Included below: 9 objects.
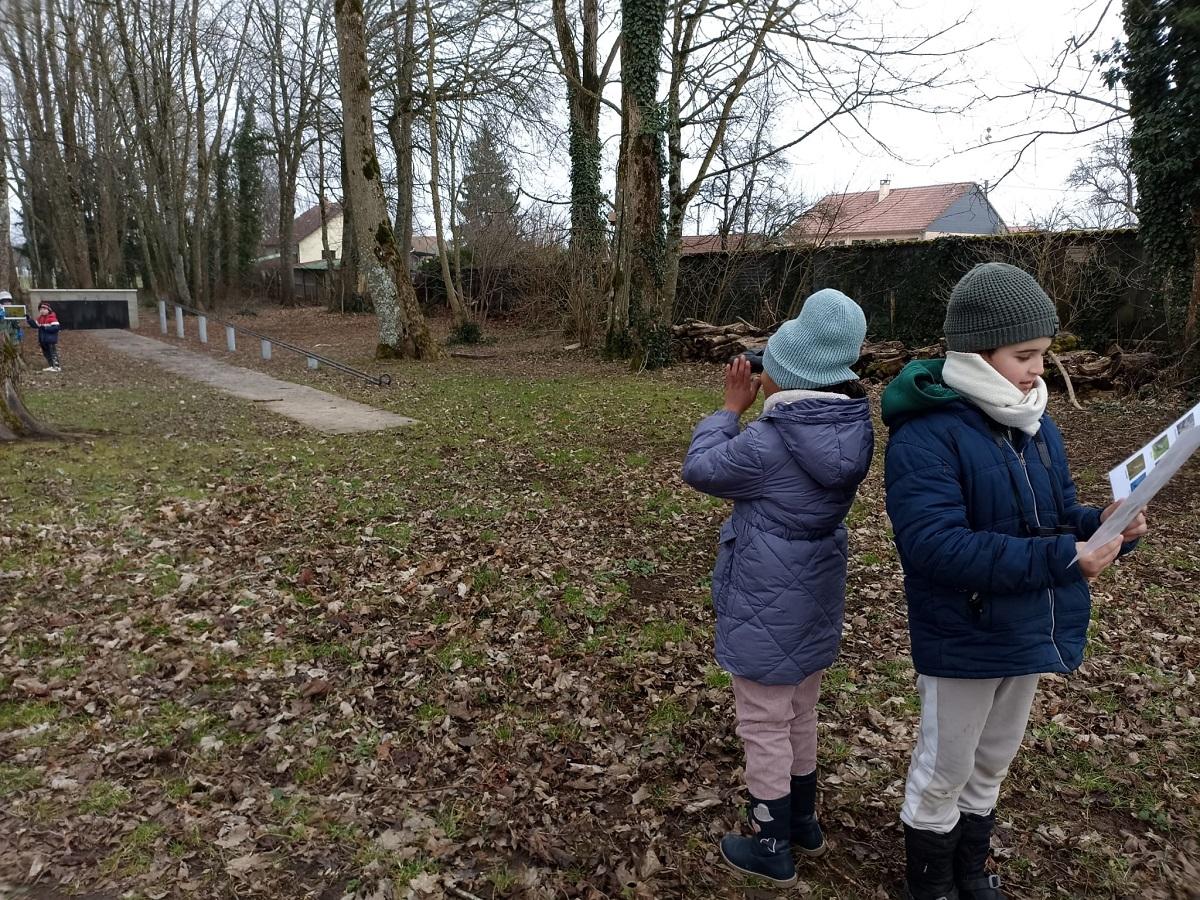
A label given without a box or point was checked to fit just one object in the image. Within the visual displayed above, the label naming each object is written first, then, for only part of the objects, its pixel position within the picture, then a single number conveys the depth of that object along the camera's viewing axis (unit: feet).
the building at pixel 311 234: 244.22
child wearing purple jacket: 7.90
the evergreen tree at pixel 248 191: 125.08
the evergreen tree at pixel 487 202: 85.20
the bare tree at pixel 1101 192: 84.52
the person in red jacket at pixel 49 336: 51.31
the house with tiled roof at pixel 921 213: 130.31
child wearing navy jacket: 6.81
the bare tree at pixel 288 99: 93.09
